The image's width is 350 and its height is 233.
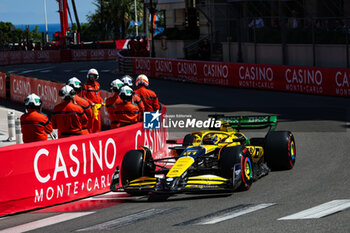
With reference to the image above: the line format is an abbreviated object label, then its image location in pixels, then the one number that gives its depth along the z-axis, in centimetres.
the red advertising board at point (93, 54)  6075
